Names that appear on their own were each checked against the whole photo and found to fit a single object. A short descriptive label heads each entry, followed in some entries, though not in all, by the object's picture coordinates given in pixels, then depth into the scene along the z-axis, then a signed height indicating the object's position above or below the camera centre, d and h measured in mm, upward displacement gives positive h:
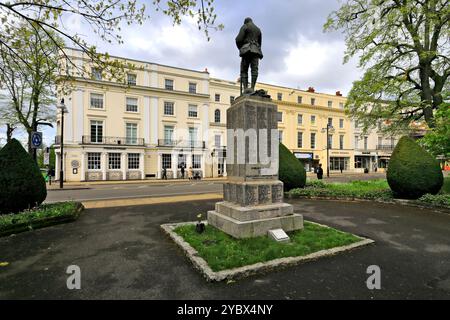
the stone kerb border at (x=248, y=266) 3615 -1739
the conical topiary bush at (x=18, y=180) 7383 -487
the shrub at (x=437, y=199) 8344 -1429
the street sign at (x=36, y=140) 14812 +1637
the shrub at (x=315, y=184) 14047 -1328
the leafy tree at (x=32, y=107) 17625 +5718
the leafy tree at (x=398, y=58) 13102 +6378
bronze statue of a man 6359 +3224
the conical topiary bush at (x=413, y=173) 9484 -474
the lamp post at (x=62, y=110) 18077 +4398
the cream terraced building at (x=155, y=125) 27578 +5440
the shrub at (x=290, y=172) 12656 -503
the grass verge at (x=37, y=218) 6129 -1531
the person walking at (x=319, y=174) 22212 -1100
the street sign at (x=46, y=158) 21247 +683
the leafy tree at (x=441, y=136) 9837 +1125
